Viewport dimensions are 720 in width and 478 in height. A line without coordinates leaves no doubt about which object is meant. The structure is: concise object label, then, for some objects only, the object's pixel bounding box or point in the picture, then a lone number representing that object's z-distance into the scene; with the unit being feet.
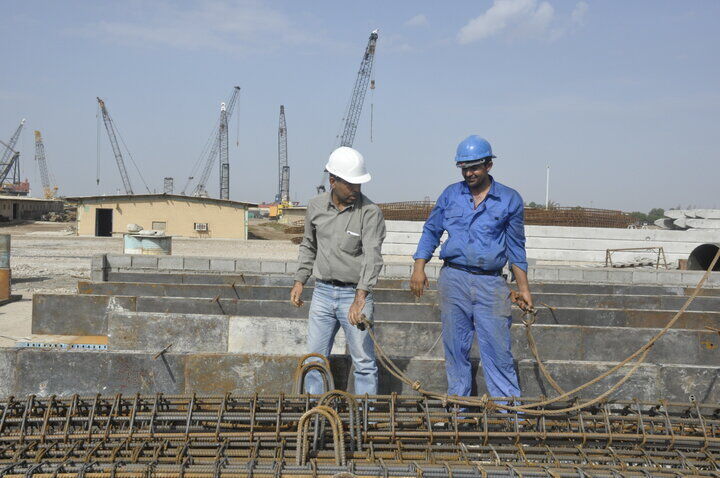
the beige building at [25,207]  136.77
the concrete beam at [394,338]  19.93
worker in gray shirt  12.35
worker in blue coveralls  12.24
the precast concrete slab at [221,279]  31.37
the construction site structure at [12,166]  300.40
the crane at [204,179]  272.41
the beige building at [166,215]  104.42
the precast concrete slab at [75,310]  24.03
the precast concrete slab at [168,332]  19.81
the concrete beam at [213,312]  24.00
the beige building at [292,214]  177.99
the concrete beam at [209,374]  14.33
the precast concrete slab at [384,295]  27.14
